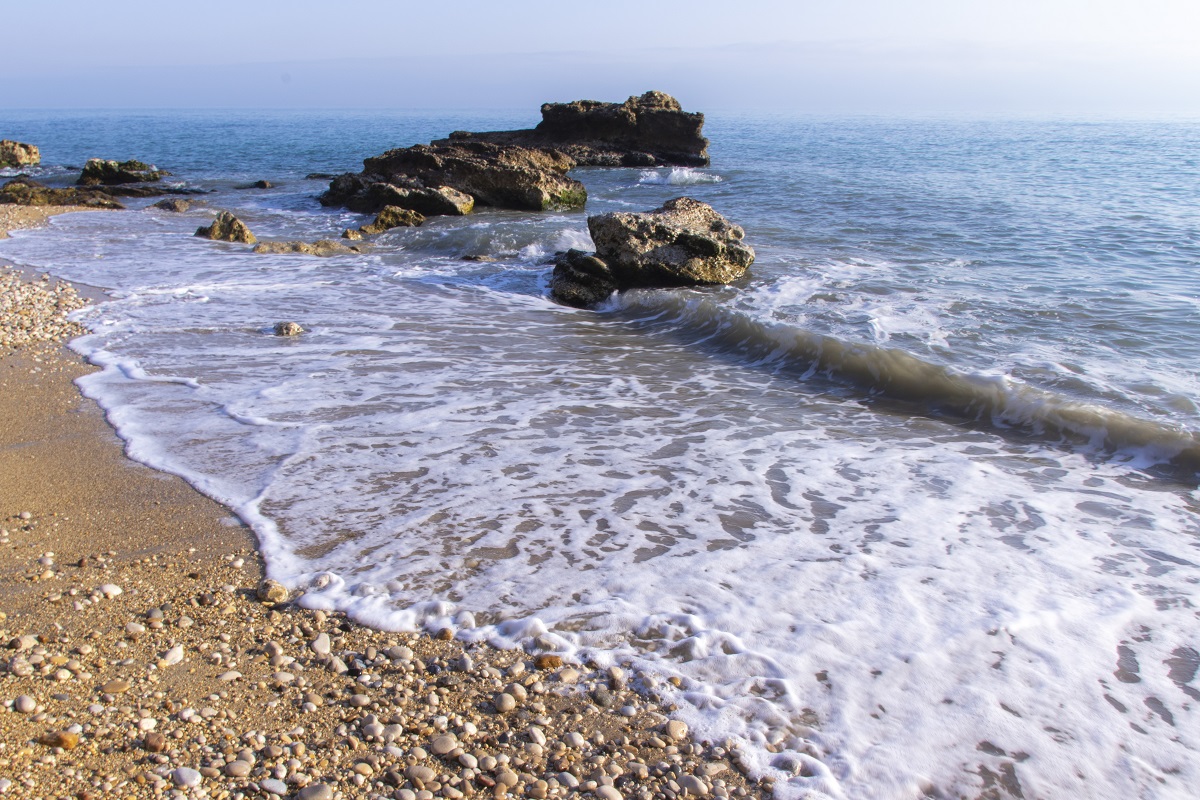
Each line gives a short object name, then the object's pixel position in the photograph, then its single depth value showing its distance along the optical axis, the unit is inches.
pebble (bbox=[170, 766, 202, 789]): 103.7
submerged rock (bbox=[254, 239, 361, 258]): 556.4
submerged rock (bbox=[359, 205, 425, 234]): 671.1
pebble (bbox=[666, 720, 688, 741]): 120.9
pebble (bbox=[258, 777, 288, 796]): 104.0
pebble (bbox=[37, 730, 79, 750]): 108.0
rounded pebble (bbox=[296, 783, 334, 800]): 103.7
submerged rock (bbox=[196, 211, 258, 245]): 596.1
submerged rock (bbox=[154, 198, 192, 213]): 775.1
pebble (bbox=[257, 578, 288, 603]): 151.2
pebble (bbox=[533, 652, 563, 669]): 135.3
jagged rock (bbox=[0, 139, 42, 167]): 1199.6
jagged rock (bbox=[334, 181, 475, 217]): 743.7
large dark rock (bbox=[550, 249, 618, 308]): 438.3
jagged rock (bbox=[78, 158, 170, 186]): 987.9
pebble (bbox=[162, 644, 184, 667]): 129.6
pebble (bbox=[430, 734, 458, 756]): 114.7
